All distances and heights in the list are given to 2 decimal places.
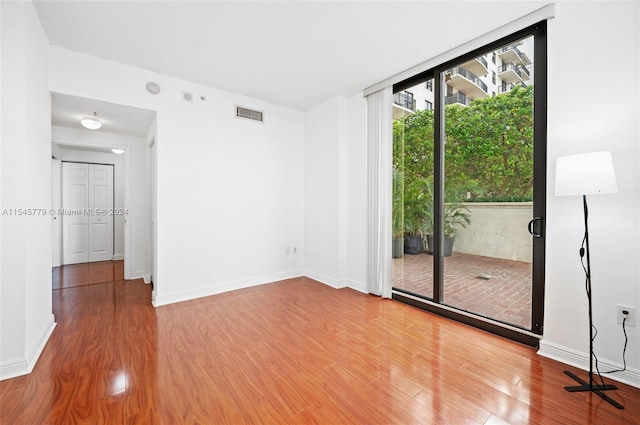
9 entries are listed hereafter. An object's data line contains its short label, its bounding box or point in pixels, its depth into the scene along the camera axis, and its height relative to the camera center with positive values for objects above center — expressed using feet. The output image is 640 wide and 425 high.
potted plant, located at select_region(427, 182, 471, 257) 9.77 -0.32
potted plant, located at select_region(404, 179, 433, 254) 10.94 -0.12
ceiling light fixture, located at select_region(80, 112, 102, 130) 11.62 +3.77
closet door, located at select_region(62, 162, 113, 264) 18.51 -0.19
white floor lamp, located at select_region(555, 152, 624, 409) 5.56 +0.65
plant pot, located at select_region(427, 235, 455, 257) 10.16 -1.30
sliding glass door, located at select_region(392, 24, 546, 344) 7.97 +0.97
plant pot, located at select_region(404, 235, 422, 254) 11.36 -1.42
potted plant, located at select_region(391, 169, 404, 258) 11.94 -0.23
